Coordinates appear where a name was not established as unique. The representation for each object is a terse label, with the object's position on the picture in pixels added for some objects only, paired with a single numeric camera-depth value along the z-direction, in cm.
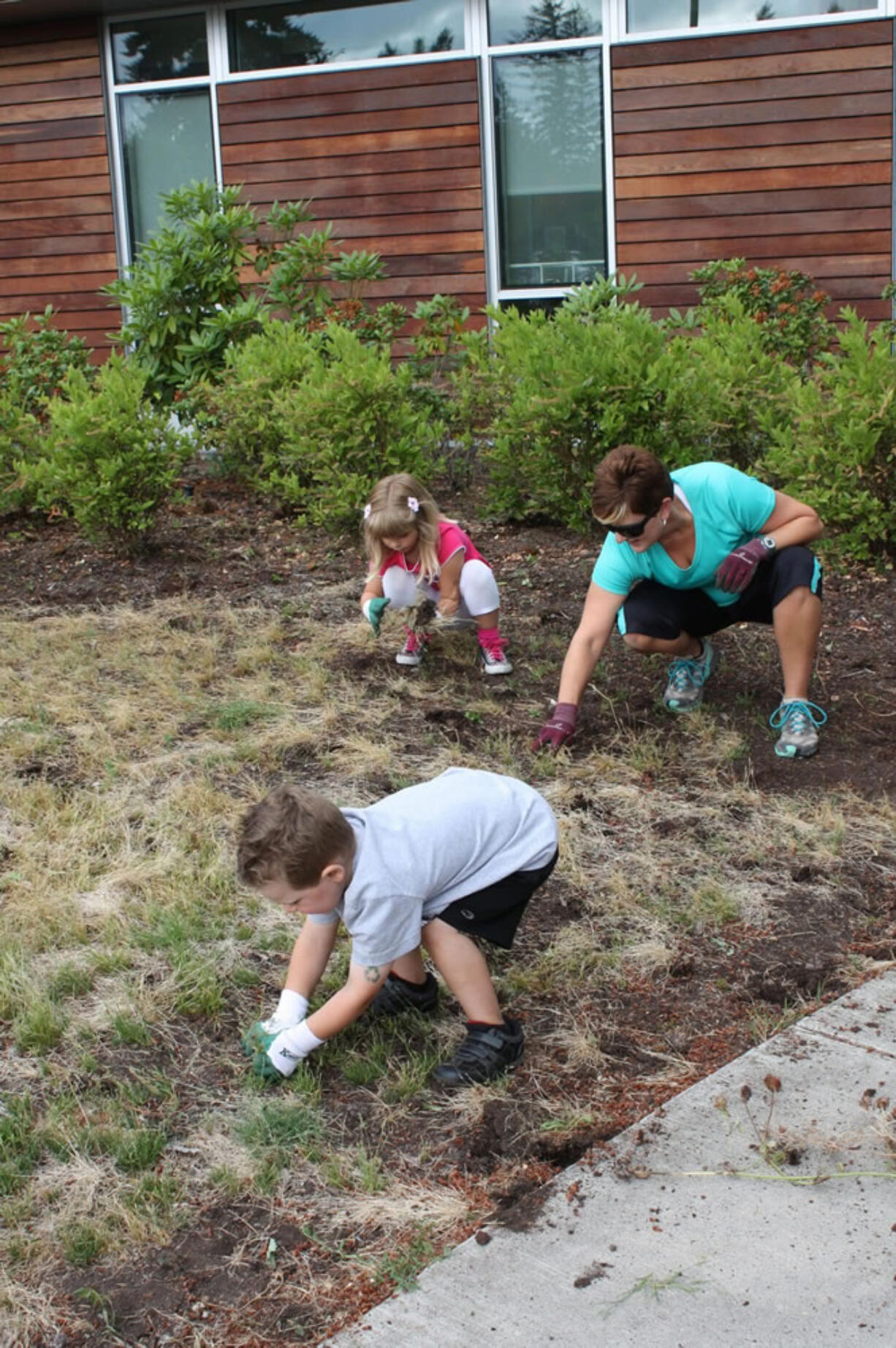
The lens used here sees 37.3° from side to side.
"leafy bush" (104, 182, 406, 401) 848
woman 427
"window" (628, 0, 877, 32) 899
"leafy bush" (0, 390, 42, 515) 709
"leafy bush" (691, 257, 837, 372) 825
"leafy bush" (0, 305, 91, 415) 886
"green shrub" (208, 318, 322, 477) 702
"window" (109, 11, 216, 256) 1034
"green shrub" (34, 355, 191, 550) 638
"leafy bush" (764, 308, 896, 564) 554
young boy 249
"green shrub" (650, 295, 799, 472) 614
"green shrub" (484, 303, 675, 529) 599
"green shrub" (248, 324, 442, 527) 630
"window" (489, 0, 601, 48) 955
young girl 464
